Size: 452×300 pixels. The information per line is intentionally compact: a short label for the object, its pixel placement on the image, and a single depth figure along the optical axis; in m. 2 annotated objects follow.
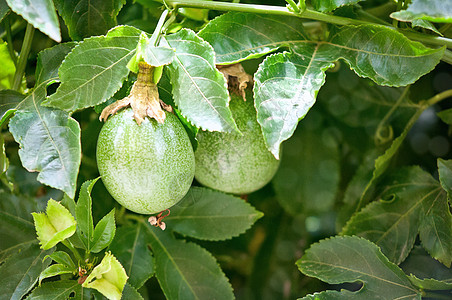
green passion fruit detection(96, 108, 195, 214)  0.54
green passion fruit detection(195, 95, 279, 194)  0.59
